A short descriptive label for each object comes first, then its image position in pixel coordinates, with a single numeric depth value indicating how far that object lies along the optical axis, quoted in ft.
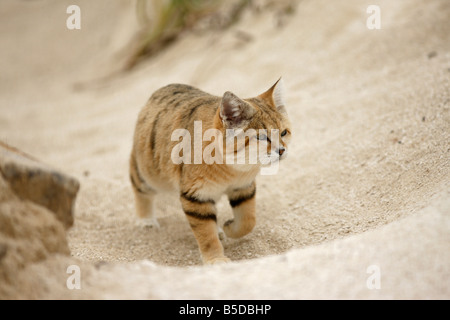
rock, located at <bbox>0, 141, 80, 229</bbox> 7.78
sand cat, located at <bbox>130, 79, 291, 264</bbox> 9.83
